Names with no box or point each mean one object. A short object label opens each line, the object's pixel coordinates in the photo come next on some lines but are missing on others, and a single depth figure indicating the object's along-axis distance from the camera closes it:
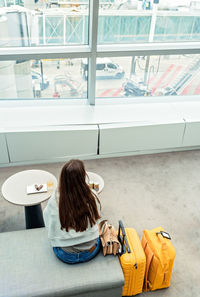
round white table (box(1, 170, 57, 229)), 2.78
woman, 2.02
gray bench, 2.19
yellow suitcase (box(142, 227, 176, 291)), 2.53
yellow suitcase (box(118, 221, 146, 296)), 2.44
